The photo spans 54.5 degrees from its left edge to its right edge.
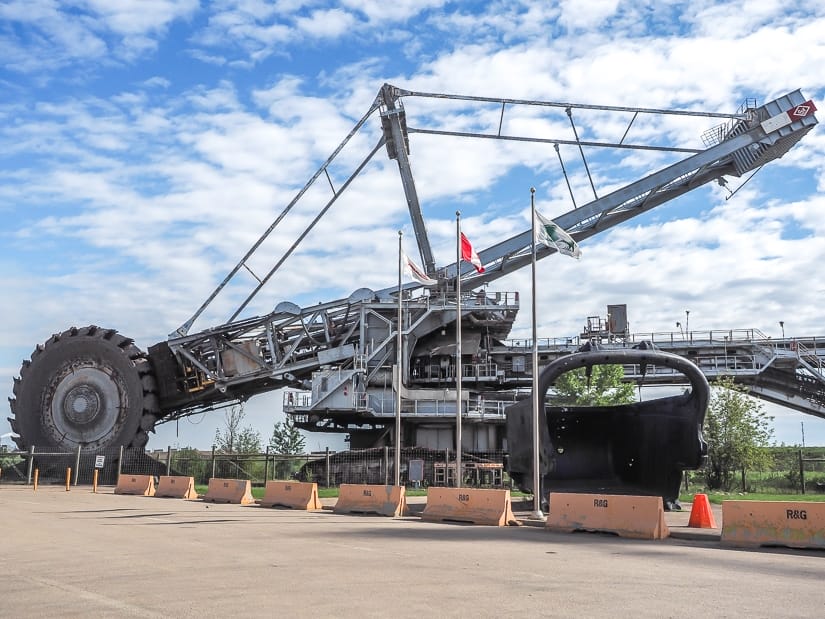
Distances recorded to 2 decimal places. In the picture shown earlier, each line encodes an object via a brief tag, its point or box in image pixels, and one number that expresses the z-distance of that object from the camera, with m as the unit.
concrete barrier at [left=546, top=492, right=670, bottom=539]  14.99
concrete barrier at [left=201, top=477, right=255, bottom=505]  26.50
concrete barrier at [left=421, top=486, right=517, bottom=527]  18.09
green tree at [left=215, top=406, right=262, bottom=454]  66.94
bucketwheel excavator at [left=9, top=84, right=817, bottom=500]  42.28
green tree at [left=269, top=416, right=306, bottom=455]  73.00
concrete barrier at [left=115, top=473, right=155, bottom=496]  30.91
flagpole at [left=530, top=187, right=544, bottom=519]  19.45
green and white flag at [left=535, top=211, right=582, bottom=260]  22.45
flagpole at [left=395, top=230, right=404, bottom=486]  23.98
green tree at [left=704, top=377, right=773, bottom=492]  33.84
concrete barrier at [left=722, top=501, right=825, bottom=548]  13.08
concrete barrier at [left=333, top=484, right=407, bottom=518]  20.92
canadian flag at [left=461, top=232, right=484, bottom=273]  24.80
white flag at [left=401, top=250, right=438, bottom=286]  25.92
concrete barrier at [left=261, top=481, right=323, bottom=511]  23.53
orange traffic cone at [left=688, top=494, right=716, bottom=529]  17.84
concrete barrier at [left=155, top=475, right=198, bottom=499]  29.11
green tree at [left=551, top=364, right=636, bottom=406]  42.66
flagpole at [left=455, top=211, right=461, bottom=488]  21.82
